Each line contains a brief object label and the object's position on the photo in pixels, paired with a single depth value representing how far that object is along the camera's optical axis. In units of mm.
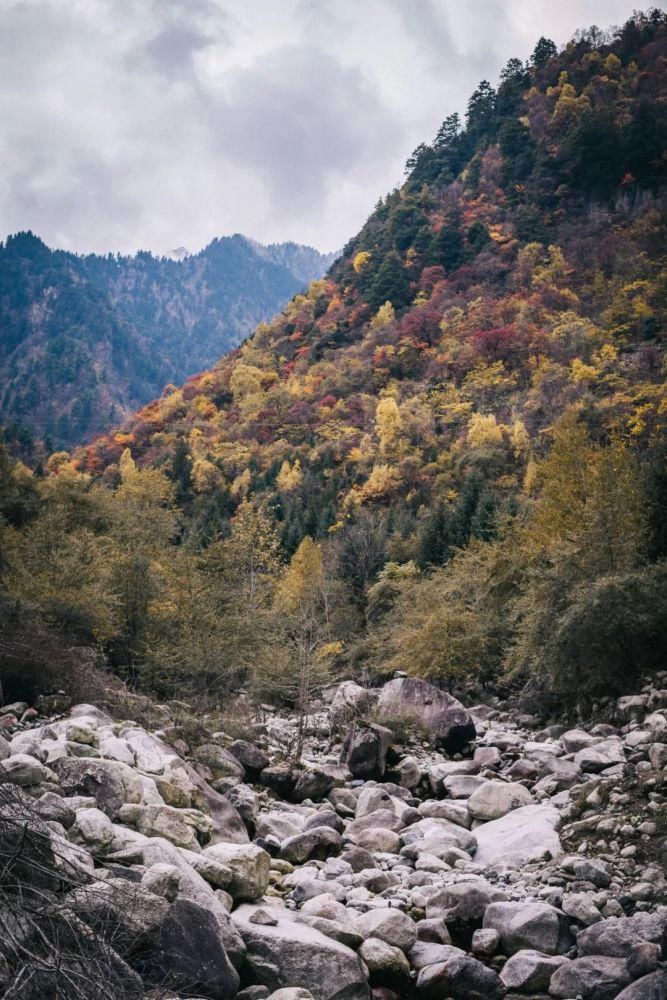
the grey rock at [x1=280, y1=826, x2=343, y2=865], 11375
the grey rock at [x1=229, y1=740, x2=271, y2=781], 15758
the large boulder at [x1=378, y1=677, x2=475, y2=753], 20000
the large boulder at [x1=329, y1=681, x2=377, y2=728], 22500
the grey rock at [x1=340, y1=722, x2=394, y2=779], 17375
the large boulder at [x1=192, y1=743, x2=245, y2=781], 14355
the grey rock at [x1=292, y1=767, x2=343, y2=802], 15352
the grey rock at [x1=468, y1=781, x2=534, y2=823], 13375
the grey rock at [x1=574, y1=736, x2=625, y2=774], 13586
